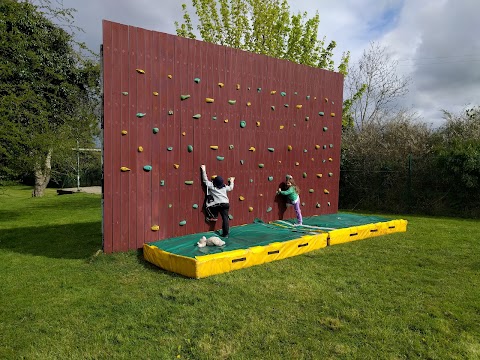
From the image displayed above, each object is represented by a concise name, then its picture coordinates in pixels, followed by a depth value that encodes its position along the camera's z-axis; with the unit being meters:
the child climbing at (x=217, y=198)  7.84
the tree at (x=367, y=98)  22.19
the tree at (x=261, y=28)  19.14
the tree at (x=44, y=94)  9.70
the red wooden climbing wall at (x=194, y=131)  6.91
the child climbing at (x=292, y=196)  9.42
